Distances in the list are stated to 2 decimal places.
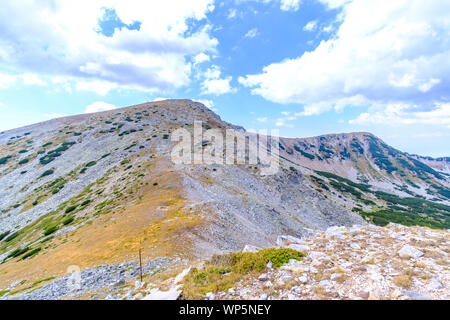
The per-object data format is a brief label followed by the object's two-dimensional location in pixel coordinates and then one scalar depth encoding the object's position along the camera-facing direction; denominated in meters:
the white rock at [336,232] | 15.07
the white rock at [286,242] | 15.05
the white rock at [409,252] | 10.21
